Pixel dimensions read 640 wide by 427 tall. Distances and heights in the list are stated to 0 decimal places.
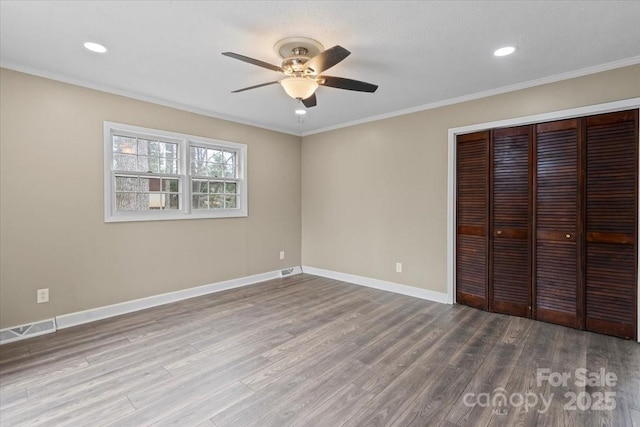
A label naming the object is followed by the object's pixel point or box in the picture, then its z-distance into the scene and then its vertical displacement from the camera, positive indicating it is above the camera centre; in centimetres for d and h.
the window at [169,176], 355 +49
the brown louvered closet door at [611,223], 278 -11
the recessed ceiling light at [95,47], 247 +137
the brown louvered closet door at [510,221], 335 -10
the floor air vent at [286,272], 527 -104
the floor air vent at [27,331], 283 -113
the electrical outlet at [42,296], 302 -82
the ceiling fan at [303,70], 239 +114
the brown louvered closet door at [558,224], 305 -13
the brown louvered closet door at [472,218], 364 -7
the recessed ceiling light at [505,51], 254 +136
